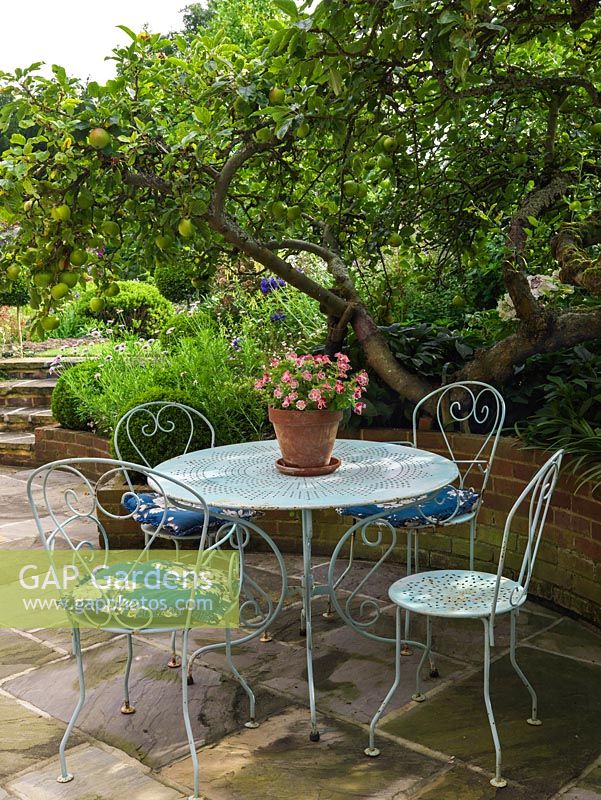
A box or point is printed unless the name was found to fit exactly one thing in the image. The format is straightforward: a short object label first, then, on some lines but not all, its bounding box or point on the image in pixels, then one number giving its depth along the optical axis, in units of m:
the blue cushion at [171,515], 2.92
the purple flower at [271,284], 5.95
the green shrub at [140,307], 10.31
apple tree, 2.84
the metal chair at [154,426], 4.48
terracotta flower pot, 2.70
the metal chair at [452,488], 2.95
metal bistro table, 2.42
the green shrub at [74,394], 5.95
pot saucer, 2.77
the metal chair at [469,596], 2.26
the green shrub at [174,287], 11.90
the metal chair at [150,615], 2.21
